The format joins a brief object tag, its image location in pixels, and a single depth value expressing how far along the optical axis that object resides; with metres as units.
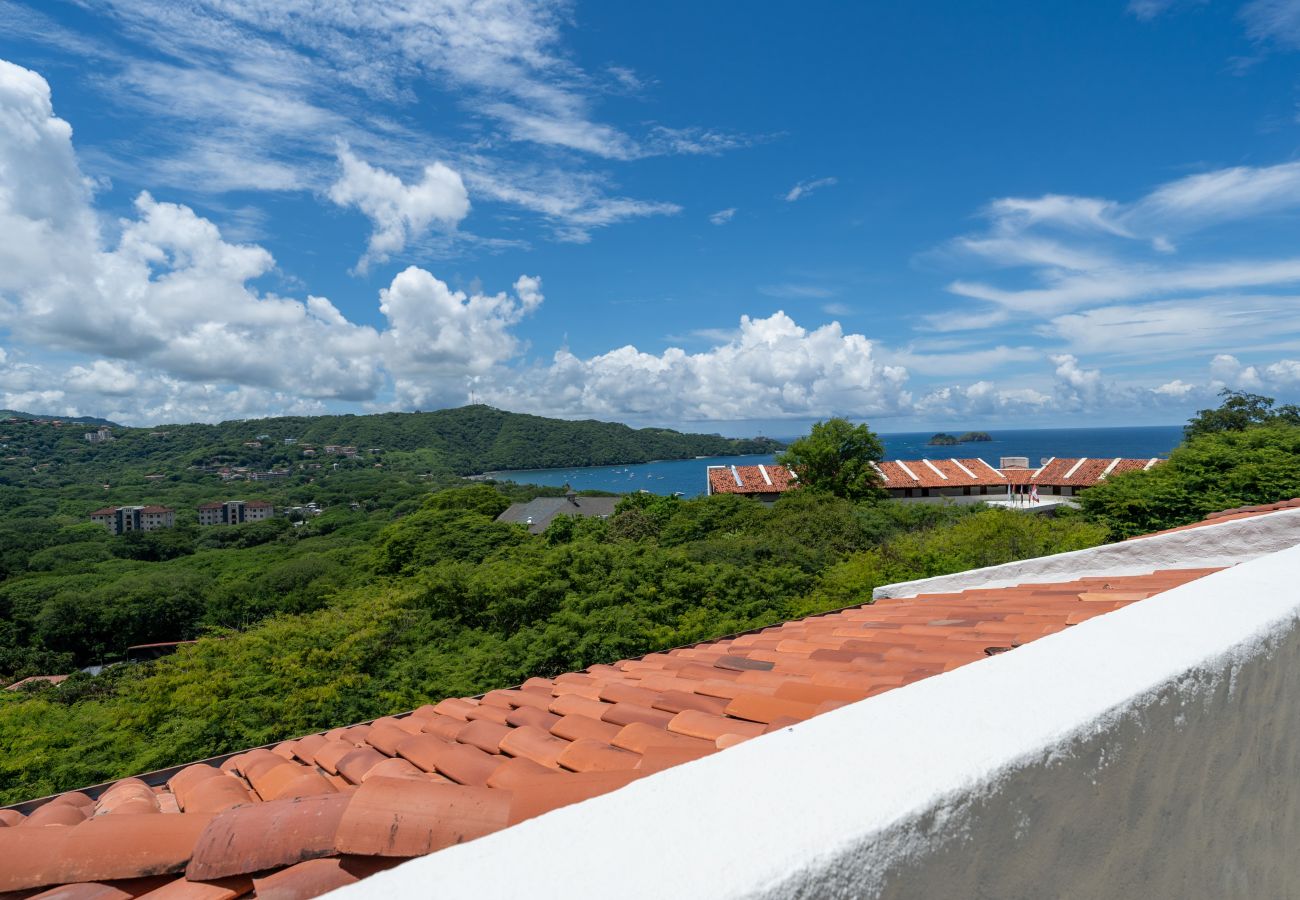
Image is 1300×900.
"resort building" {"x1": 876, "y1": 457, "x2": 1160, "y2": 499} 49.75
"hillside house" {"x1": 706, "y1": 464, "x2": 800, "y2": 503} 54.31
